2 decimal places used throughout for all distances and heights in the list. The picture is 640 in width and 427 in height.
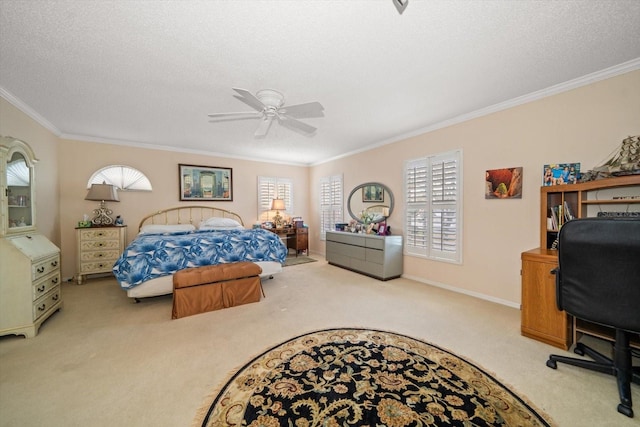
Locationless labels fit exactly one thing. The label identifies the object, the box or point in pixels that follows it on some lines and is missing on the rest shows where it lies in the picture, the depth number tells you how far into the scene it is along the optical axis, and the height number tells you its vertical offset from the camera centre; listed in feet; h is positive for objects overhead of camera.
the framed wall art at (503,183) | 10.21 +1.17
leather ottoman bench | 9.88 -3.39
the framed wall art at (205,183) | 18.16 +2.08
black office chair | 4.78 -1.51
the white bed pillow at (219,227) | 16.87 -1.24
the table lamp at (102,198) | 14.35 +0.70
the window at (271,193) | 21.49 +1.54
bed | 10.46 -2.04
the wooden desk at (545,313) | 7.20 -3.24
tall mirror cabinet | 7.91 -1.61
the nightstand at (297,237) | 21.33 -2.51
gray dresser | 14.15 -2.79
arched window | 15.62 +2.11
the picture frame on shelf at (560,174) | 8.74 +1.36
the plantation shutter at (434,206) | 12.30 +0.19
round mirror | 16.02 +0.55
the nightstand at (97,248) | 13.79 -2.27
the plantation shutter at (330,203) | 20.35 +0.61
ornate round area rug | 4.95 -4.28
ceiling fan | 8.24 +3.64
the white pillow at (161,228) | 14.98 -1.21
